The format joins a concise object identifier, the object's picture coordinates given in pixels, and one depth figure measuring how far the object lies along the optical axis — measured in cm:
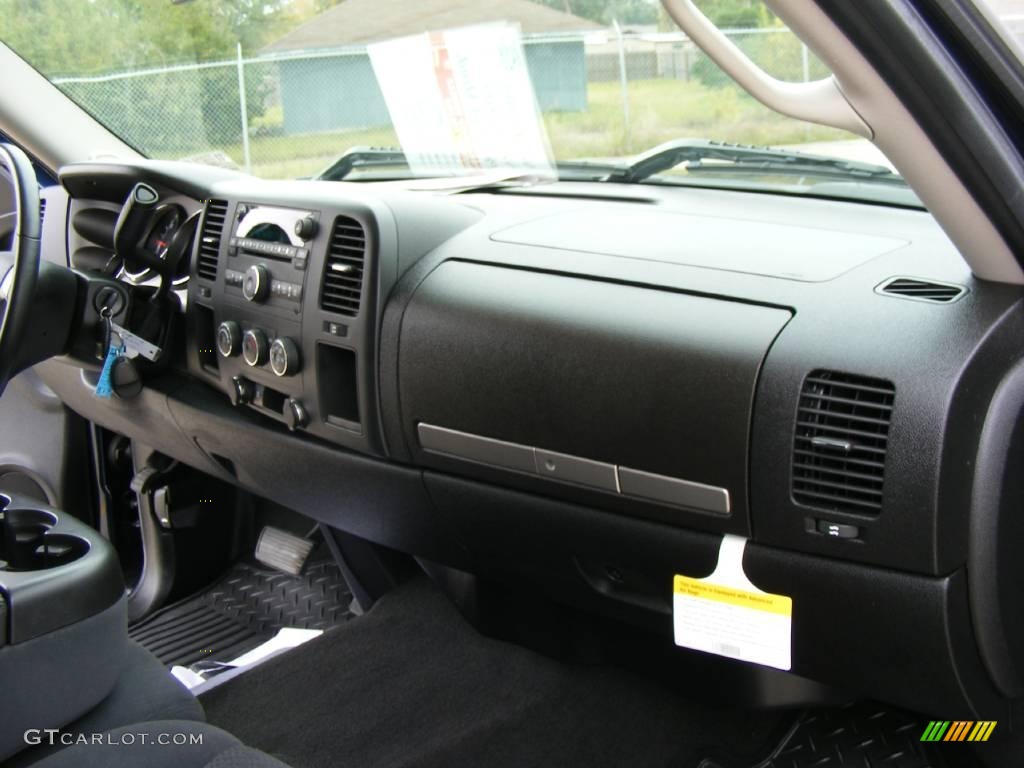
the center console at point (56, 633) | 161
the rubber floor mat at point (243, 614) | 281
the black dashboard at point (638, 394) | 149
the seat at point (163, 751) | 139
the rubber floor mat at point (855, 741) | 196
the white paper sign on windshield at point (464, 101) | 261
